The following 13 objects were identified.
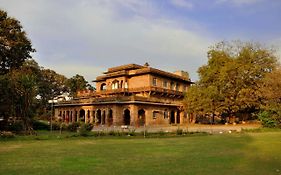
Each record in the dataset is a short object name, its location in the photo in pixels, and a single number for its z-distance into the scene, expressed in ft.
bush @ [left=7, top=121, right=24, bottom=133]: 82.12
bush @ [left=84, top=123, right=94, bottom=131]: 81.20
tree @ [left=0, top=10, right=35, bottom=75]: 101.45
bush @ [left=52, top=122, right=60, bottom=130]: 105.39
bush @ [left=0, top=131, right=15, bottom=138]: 67.21
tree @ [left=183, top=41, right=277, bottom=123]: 147.54
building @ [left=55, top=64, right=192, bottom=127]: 150.41
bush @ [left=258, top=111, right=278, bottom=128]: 115.83
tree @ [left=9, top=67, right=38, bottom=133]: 81.10
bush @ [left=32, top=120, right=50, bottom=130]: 109.12
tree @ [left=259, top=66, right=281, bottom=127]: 94.90
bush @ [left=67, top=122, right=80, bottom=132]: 95.20
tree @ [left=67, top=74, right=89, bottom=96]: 250.57
